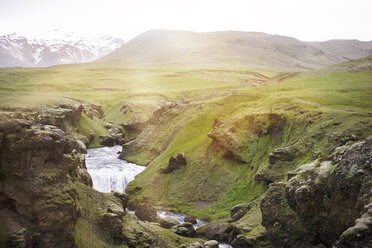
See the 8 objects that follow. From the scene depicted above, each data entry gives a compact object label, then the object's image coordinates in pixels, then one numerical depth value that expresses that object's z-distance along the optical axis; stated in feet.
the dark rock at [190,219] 154.20
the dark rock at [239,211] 145.22
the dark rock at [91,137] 331.45
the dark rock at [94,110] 399.73
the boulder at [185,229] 129.18
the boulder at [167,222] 139.23
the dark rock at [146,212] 145.30
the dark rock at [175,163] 201.87
